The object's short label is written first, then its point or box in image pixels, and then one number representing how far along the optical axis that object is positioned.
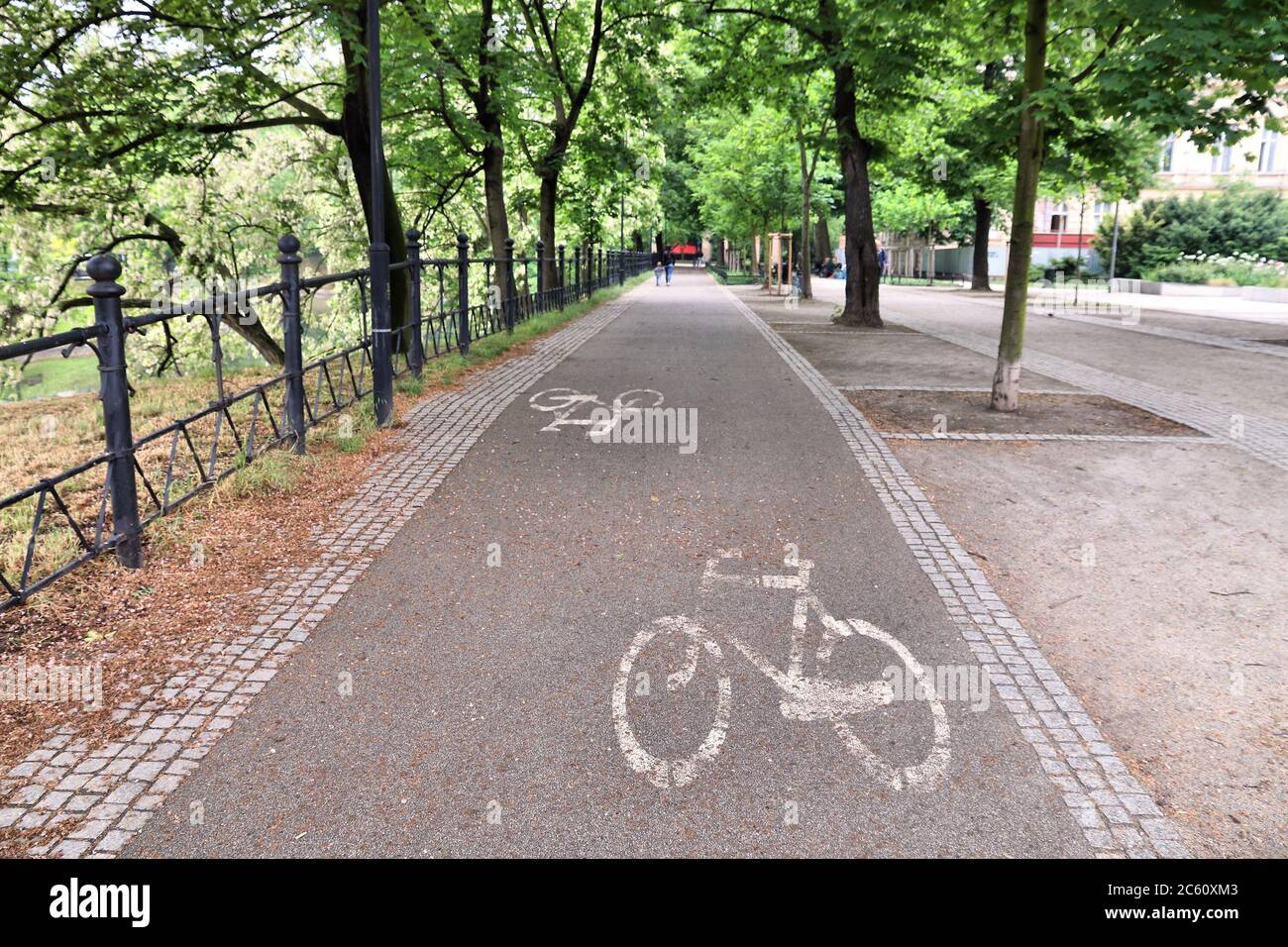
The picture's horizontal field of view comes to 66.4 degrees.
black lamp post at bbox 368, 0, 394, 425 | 9.52
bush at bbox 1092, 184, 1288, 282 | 50.12
